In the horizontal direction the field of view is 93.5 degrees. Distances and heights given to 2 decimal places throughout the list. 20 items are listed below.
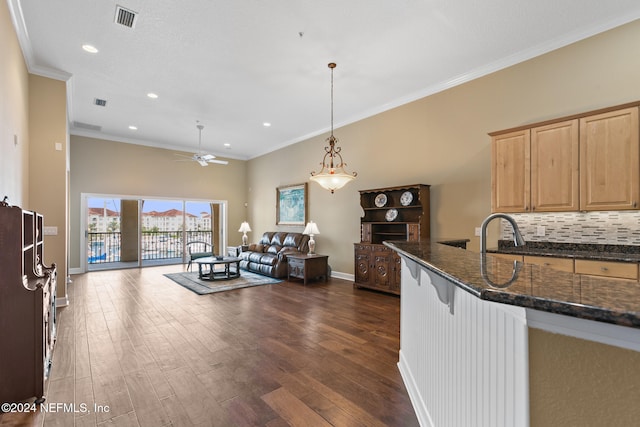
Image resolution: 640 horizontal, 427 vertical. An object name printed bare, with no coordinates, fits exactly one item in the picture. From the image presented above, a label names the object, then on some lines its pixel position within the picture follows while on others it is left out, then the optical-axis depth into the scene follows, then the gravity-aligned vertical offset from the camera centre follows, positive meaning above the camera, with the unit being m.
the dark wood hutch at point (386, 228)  4.89 -0.29
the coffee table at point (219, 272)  6.03 -1.27
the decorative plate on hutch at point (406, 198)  5.09 +0.23
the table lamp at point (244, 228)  8.93 -0.49
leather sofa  6.59 -0.99
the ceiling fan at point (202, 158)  6.41 +1.15
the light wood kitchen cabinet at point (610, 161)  2.92 +0.51
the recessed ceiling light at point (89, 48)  3.79 +2.09
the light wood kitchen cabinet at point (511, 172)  3.60 +0.49
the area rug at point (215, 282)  5.39 -1.40
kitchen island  0.63 -0.37
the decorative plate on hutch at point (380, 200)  5.54 +0.22
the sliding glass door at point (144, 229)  8.09 -0.51
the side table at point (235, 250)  7.76 -1.06
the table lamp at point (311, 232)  6.45 -0.44
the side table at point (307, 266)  6.03 -1.13
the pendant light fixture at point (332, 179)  4.40 +0.48
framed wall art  7.60 +0.19
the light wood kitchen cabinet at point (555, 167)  3.26 +0.50
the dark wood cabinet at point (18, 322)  2.08 -0.78
